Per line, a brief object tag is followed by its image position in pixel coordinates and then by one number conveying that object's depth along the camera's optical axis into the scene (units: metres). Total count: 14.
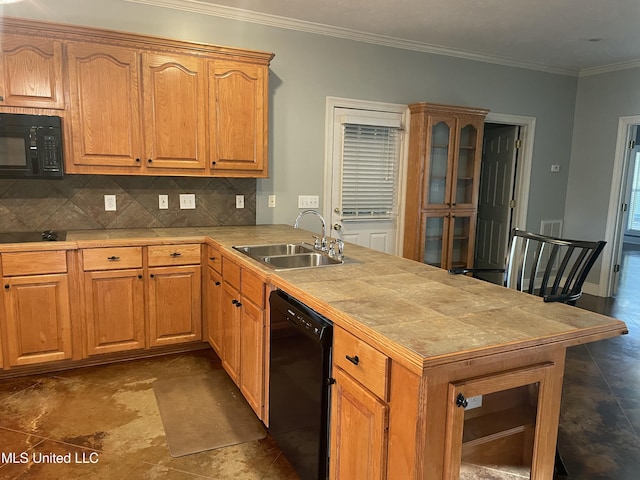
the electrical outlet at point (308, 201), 4.21
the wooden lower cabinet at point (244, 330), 2.32
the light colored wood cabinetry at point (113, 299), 3.06
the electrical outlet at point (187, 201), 3.78
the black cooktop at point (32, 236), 2.96
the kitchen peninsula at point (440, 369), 1.29
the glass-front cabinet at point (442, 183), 4.45
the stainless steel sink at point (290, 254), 2.72
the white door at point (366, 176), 4.32
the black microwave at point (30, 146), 2.94
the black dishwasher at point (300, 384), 1.74
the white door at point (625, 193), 5.18
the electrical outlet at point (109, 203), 3.54
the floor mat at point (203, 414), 2.41
